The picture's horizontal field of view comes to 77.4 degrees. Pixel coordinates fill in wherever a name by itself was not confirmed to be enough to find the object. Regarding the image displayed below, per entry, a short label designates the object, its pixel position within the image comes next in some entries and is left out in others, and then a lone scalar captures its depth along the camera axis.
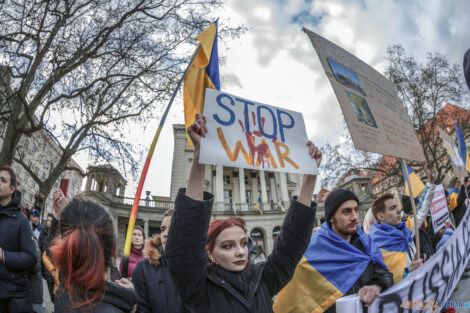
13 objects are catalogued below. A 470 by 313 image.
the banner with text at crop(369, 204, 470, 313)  1.98
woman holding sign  1.44
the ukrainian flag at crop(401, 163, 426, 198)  5.93
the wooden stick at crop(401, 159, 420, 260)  2.41
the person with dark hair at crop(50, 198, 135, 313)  1.22
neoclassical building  32.50
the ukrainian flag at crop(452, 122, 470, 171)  5.56
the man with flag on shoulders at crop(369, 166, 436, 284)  3.13
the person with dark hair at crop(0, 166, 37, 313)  2.34
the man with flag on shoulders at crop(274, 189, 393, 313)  2.46
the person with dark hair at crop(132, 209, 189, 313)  2.28
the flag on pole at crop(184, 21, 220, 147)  2.99
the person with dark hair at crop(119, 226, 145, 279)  4.45
